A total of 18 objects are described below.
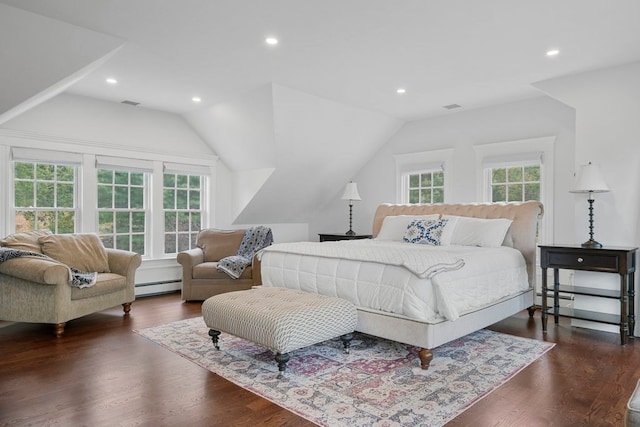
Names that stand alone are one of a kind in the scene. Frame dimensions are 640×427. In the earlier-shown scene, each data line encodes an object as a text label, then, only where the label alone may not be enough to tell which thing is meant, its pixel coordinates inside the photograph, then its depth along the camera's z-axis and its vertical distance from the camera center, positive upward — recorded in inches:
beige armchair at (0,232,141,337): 145.7 -27.8
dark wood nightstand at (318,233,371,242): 243.0 -15.3
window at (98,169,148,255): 211.2 +0.5
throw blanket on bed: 114.9 -13.6
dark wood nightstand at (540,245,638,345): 140.0 -20.4
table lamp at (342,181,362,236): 245.4 +10.1
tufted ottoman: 107.7 -29.1
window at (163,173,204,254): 234.2 +0.1
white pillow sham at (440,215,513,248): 169.0 -8.4
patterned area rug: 91.4 -42.8
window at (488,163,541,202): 201.3 +13.7
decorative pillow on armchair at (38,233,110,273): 169.6 -16.7
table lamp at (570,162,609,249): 149.0 +9.5
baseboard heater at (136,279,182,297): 216.9 -40.7
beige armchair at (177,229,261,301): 201.3 -32.6
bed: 115.3 -19.1
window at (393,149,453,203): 229.6 +19.7
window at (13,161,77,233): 184.1 +5.9
